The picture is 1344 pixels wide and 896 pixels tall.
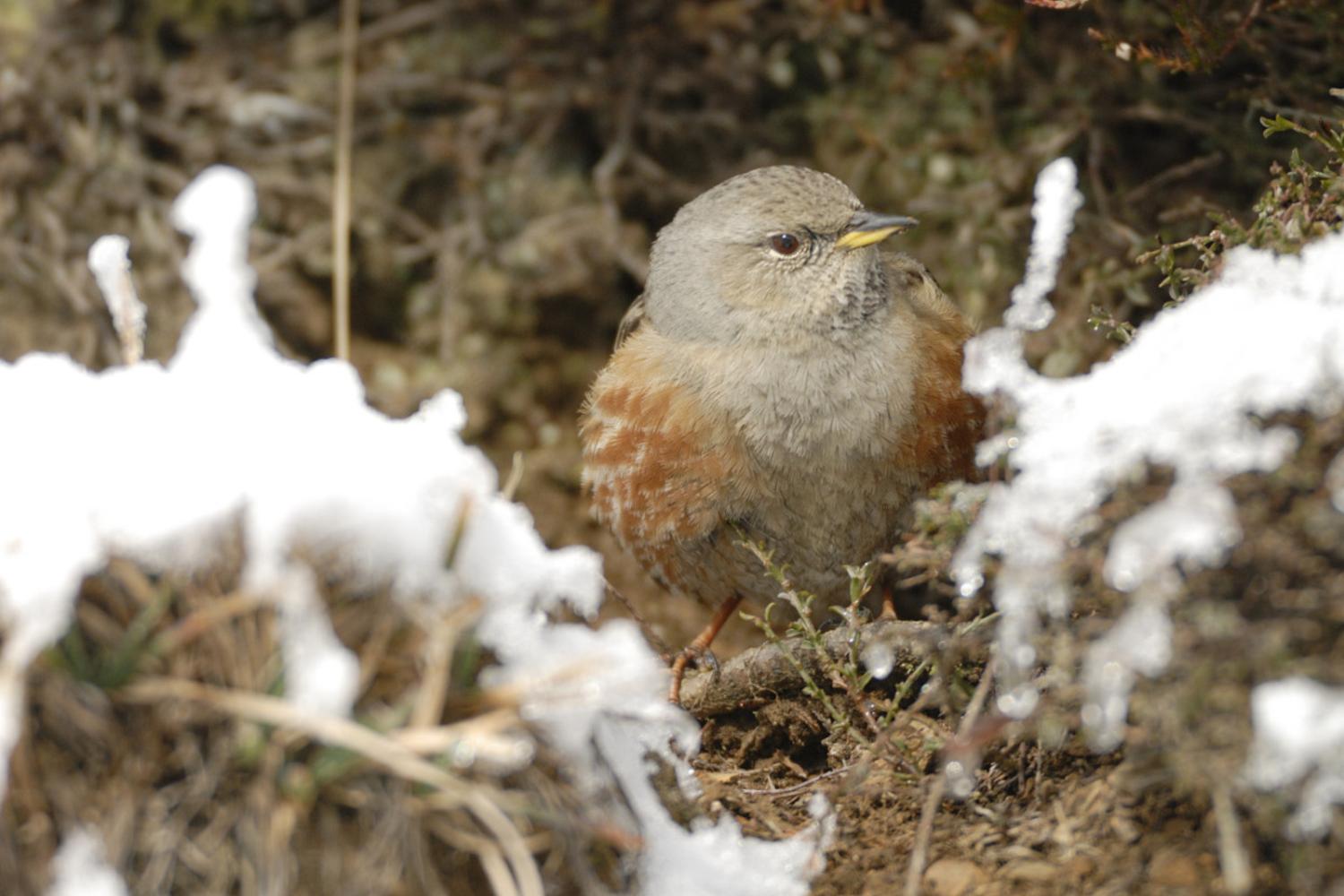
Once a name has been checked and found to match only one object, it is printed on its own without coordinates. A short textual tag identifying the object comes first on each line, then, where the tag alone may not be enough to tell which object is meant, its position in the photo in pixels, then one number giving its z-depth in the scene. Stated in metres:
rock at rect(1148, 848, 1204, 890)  4.05
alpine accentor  6.91
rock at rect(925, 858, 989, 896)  4.59
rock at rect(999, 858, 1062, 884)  4.45
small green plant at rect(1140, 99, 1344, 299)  4.77
